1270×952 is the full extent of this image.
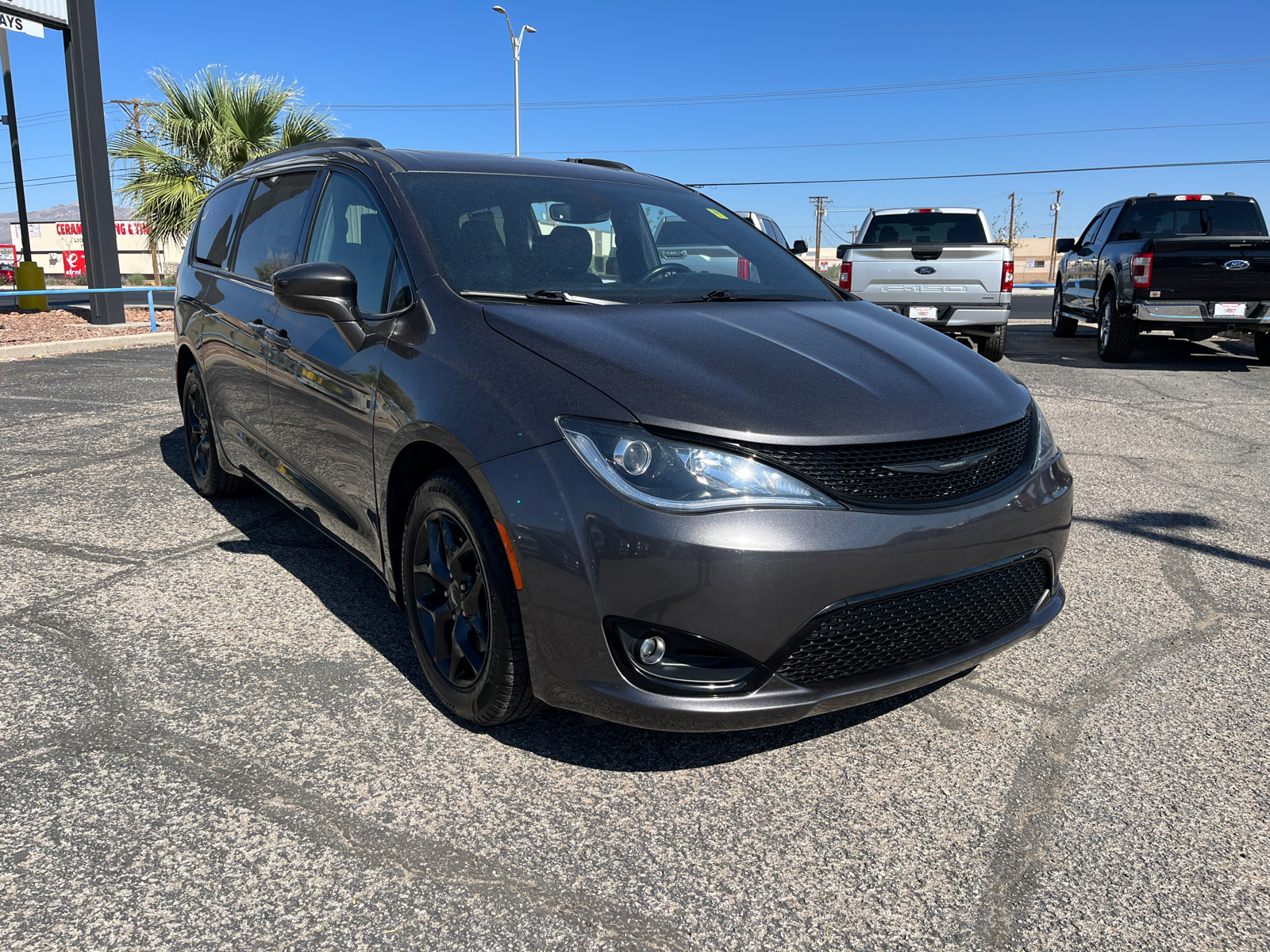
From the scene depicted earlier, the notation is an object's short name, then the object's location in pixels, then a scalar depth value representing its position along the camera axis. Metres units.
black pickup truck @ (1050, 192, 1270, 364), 10.13
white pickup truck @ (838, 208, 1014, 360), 10.69
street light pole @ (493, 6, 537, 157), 28.03
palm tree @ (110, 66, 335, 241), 16.47
